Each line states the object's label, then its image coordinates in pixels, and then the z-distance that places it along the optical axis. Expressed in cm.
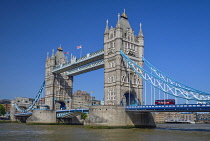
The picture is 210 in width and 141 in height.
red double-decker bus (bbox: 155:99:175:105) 5436
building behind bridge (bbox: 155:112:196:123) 16462
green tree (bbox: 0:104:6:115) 12274
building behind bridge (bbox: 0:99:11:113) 17358
